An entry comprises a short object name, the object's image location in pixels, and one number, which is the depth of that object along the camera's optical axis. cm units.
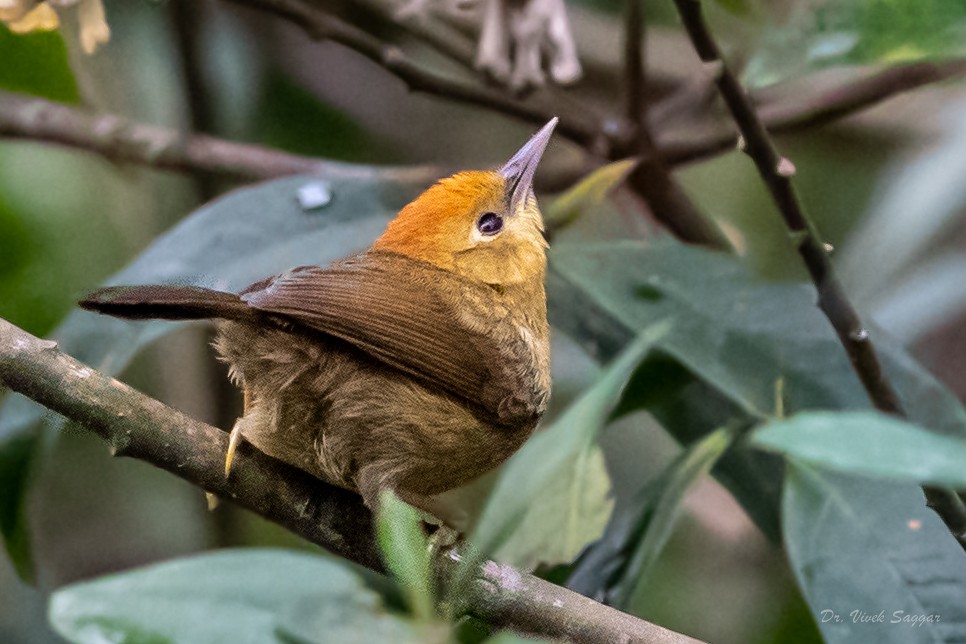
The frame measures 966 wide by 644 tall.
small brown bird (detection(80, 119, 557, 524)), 356
